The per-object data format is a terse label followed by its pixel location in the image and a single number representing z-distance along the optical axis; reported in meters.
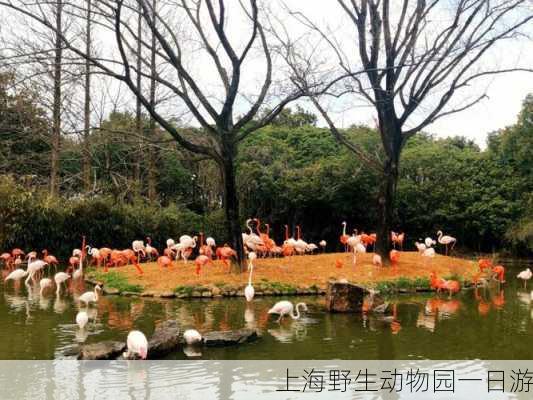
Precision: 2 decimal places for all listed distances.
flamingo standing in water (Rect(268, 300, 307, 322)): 9.27
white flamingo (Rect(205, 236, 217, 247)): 15.43
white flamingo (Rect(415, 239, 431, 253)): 16.19
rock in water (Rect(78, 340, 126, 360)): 6.68
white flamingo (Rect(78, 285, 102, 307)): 10.09
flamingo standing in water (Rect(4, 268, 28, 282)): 12.51
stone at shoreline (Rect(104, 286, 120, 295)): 12.10
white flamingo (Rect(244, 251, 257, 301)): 10.62
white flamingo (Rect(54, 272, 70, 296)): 11.92
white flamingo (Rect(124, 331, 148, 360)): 6.56
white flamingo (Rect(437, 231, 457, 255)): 16.67
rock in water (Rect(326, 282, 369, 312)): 10.02
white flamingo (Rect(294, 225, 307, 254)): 14.62
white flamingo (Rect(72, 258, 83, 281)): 13.48
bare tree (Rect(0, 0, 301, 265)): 12.66
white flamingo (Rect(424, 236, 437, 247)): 17.69
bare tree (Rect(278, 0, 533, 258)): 14.72
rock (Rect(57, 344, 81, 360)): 6.80
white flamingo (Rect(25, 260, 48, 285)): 12.79
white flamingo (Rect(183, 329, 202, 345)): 7.47
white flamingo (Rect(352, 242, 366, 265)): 14.71
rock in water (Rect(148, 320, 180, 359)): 6.96
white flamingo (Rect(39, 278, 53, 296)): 11.84
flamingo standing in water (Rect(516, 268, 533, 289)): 14.10
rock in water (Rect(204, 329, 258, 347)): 7.52
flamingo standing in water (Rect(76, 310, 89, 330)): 8.25
